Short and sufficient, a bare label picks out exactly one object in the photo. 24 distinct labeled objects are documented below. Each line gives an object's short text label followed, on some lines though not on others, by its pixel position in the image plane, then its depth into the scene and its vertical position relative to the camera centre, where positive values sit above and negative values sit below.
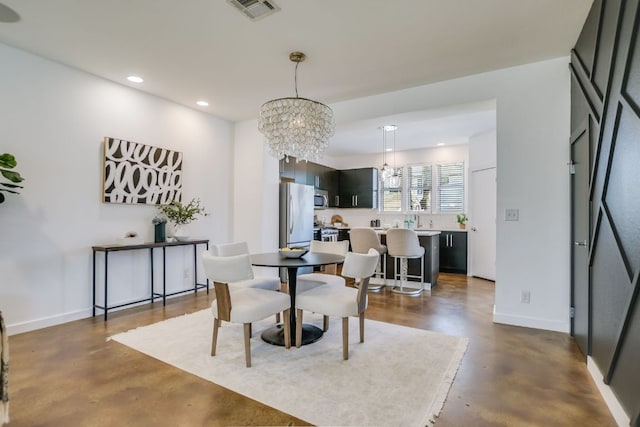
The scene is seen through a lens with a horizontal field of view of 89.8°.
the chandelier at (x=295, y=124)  3.08 +0.87
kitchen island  5.01 -0.78
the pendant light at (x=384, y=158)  5.95 +1.33
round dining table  2.67 -0.54
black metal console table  3.49 -0.65
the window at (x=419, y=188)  7.19 +0.57
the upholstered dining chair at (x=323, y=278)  3.10 -0.69
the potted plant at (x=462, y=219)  6.47 -0.13
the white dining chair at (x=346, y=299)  2.56 -0.72
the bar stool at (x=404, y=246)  4.66 -0.49
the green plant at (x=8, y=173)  2.67 +0.33
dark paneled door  2.56 -0.23
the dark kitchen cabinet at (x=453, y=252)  6.33 -0.77
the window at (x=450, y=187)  6.80 +0.57
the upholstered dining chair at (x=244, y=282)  3.12 -0.69
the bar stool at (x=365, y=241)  4.80 -0.43
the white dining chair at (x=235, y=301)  2.37 -0.70
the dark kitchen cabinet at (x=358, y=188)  7.68 +0.61
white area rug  1.86 -1.14
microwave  7.08 +0.31
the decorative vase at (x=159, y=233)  4.12 -0.27
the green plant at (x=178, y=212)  4.24 +0.00
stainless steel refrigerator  5.37 -0.06
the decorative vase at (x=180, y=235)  4.27 -0.31
